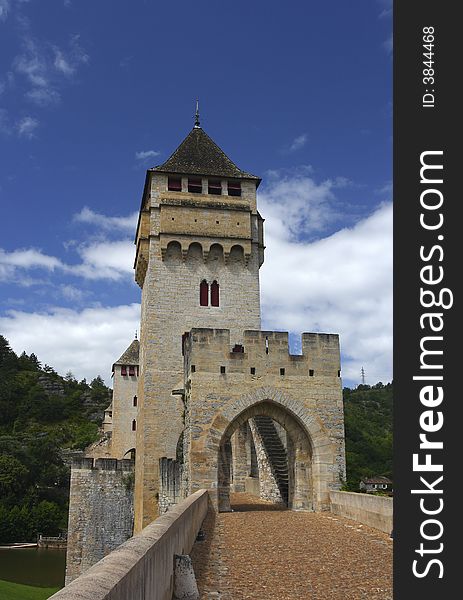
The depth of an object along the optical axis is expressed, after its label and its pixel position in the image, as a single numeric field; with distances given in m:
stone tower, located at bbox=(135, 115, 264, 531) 23.20
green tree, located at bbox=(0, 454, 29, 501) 53.34
